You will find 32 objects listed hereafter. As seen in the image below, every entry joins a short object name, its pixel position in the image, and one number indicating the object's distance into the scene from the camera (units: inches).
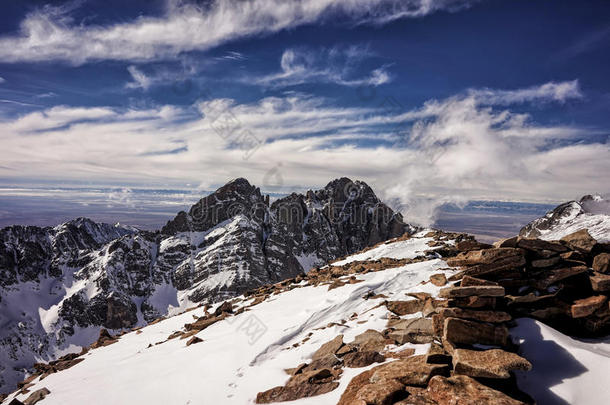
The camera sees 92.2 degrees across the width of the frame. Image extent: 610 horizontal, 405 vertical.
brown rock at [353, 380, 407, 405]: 358.9
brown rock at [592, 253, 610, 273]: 557.0
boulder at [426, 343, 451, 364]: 413.7
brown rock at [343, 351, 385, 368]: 495.8
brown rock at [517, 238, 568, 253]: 590.9
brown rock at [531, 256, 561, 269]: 569.3
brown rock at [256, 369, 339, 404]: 462.6
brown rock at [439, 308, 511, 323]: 468.8
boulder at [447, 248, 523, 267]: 572.7
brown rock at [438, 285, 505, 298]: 479.5
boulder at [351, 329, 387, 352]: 538.2
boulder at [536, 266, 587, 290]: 548.1
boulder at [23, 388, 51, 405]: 766.5
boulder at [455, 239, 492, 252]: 725.9
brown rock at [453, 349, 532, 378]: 368.5
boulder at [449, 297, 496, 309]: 483.8
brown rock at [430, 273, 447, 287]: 730.8
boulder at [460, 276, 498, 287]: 523.8
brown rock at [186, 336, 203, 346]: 887.1
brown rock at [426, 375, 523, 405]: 331.0
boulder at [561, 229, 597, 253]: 613.1
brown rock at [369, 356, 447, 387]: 385.7
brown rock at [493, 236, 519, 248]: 596.5
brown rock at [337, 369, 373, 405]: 402.6
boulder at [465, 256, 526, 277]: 566.9
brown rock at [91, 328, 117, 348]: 1274.6
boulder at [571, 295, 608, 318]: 494.3
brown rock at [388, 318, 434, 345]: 519.8
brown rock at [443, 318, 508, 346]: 449.7
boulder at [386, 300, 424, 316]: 652.7
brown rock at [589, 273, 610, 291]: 518.3
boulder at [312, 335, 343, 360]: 570.3
